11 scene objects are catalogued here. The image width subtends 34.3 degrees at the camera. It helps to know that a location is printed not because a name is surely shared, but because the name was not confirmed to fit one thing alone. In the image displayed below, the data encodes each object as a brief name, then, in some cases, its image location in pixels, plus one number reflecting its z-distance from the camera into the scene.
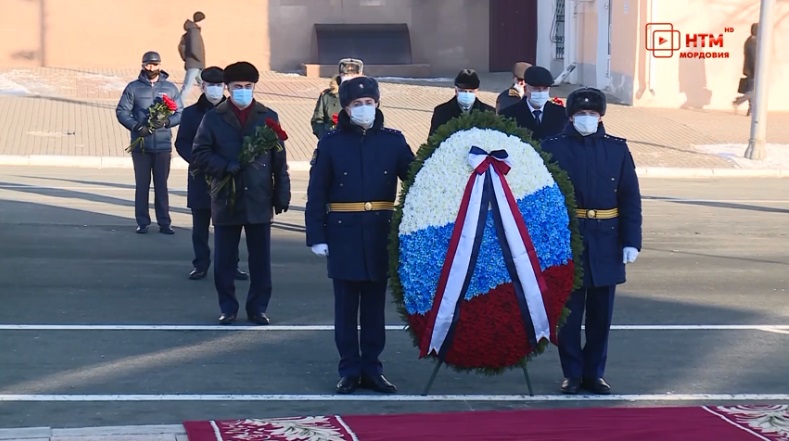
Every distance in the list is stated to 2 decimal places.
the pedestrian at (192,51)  26.89
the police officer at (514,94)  12.36
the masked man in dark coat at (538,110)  10.55
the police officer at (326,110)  12.85
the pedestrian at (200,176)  10.96
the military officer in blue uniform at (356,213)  7.75
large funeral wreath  7.39
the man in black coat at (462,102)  11.38
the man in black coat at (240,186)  9.42
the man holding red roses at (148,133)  13.36
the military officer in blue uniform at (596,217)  7.77
